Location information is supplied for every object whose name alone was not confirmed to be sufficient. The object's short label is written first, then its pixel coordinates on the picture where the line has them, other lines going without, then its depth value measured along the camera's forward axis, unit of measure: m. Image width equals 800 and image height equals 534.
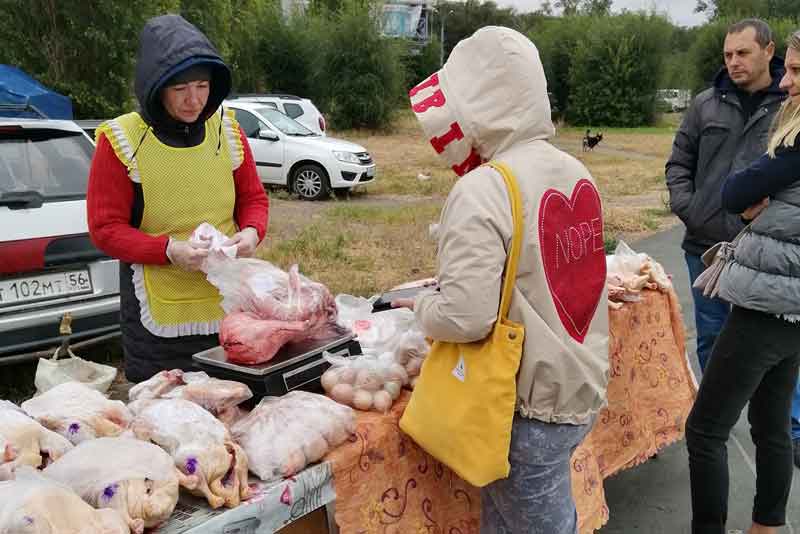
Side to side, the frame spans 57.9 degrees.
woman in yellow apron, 2.43
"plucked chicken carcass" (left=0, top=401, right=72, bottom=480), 1.62
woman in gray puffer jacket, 2.44
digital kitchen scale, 2.13
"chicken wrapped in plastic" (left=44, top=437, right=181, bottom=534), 1.55
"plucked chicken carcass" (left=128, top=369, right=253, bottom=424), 2.02
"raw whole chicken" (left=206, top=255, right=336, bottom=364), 2.18
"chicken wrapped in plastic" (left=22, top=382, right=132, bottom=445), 1.85
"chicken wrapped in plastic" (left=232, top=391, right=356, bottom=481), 1.87
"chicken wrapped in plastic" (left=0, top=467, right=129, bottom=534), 1.35
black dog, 22.48
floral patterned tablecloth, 2.10
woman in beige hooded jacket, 1.86
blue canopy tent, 8.55
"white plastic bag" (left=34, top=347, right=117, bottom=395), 3.24
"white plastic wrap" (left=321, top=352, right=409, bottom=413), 2.20
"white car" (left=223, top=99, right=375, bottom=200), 12.98
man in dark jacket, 3.35
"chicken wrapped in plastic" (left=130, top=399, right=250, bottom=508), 1.71
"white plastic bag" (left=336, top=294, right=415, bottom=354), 2.65
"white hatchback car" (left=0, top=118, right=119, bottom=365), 3.92
